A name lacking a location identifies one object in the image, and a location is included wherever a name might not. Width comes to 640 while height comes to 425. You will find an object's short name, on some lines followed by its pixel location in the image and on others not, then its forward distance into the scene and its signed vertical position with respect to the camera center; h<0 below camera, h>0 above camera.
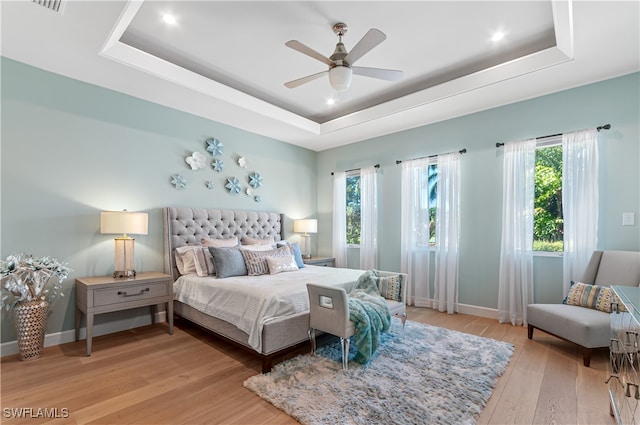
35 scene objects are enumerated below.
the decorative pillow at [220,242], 4.07 -0.41
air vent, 2.21 +1.52
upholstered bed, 2.55 -0.76
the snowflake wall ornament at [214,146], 4.45 +0.97
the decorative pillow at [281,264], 3.76 -0.66
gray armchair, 2.61 -0.94
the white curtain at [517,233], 3.74 -0.26
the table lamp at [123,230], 3.17 -0.19
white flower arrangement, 2.71 -0.60
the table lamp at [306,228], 5.53 -0.29
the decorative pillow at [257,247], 4.16 -0.50
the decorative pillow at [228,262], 3.48 -0.58
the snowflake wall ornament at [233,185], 4.68 +0.41
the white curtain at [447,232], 4.34 -0.29
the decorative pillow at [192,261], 3.64 -0.60
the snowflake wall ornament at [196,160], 4.23 +0.72
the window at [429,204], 4.66 +0.13
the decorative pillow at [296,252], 4.32 -0.58
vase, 2.74 -1.05
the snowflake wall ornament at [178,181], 4.09 +0.41
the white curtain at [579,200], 3.33 +0.14
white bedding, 2.60 -0.79
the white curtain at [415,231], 4.67 -0.30
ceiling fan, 2.40 +1.30
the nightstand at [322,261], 5.18 -0.87
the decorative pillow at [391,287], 3.38 -0.83
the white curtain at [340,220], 5.76 -0.15
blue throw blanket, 2.59 -0.96
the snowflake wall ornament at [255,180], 4.99 +0.52
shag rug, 1.96 -1.30
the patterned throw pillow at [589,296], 2.89 -0.82
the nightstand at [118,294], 2.92 -0.84
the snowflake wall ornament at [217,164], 4.51 +0.70
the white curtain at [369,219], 5.28 -0.12
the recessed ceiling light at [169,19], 2.66 +1.70
